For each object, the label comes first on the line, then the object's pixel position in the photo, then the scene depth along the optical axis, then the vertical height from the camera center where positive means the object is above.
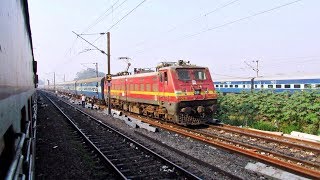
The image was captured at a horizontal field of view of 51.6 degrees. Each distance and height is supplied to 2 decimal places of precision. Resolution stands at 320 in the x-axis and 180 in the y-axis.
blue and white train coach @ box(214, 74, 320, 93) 24.75 +0.14
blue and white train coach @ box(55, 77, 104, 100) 34.35 -0.06
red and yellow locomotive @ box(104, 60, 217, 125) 15.85 -0.37
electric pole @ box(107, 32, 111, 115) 25.10 +0.64
